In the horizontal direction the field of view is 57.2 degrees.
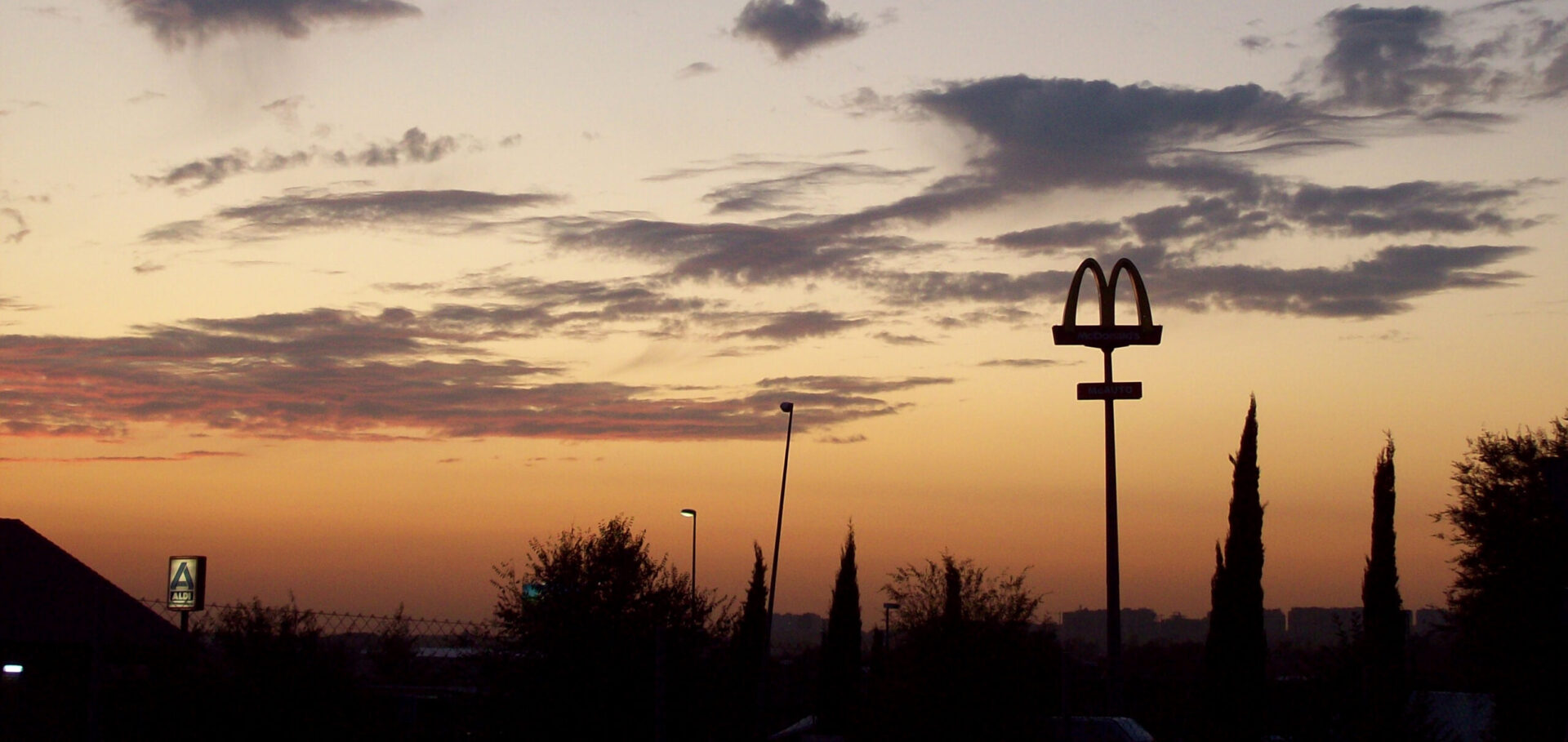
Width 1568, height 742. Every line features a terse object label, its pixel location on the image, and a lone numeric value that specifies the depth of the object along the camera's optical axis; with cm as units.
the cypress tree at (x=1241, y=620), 4038
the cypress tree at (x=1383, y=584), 4650
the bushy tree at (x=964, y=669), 2428
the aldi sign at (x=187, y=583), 3454
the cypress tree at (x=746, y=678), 2550
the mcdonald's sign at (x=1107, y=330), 2980
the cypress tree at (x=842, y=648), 5447
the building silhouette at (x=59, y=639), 1938
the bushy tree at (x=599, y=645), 2212
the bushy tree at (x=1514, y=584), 3538
